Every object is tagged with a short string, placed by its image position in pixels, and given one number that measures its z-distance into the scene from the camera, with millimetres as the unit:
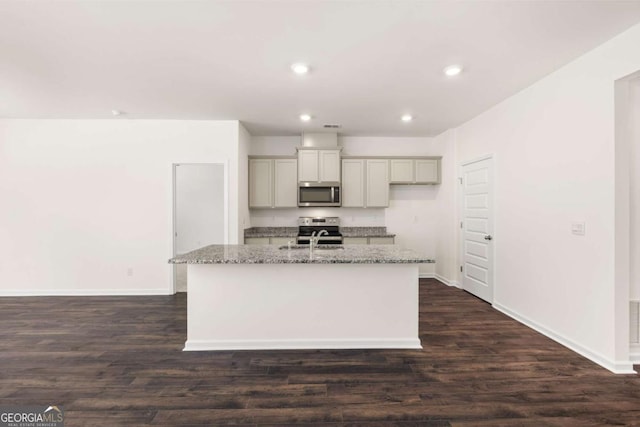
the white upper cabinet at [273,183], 5164
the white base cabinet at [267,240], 4931
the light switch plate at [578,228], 2631
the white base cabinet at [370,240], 5145
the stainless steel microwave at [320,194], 5152
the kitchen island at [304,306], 2760
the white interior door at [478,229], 4035
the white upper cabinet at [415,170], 5336
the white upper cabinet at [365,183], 5281
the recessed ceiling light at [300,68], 2725
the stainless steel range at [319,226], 5160
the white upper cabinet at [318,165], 5117
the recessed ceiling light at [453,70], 2777
